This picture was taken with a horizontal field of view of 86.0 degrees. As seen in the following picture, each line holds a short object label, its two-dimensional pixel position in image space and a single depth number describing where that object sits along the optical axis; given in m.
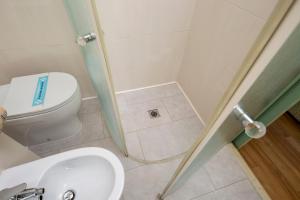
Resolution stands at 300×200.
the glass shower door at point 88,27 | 0.55
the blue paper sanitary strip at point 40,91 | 1.00
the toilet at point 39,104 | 0.97
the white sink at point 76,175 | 0.67
